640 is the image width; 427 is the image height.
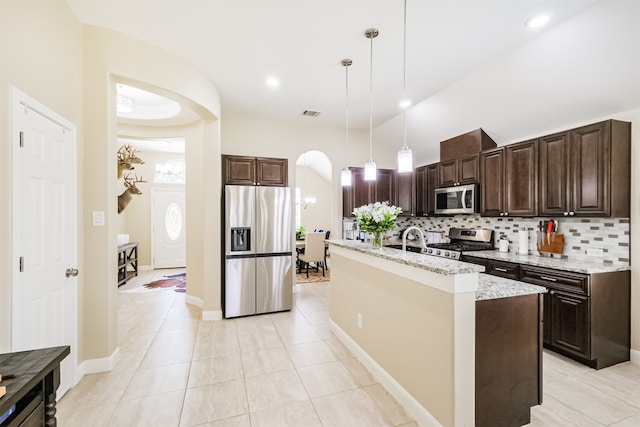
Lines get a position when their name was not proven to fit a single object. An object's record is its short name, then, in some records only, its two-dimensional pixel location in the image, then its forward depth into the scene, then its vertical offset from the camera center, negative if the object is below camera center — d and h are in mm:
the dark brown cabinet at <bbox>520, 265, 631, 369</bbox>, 2592 -949
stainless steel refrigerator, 3963 -532
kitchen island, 1685 -783
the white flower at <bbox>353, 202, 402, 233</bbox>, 2670 -44
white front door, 7422 -407
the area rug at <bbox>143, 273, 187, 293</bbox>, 5695 -1456
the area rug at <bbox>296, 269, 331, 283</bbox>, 6141 -1424
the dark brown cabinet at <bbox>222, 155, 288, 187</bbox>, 4168 +628
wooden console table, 5895 -1068
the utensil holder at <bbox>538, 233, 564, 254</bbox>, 3252 -341
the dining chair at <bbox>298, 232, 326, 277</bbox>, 6188 -755
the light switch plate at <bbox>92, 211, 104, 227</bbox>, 2588 -44
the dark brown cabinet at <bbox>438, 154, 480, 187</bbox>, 4102 +642
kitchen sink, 4807 -596
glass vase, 2725 -243
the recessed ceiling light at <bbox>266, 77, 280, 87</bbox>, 3547 +1647
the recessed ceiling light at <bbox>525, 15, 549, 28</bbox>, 2348 +1599
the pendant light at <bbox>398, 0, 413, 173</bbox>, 2346 +438
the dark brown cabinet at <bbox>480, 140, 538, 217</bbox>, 3314 +416
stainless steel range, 4004 -463
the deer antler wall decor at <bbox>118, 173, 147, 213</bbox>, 6195 +347
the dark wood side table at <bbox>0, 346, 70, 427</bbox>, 1082 -681
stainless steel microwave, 4086 +212
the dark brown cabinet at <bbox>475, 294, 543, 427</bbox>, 1753 -921
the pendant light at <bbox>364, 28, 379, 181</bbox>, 2588 +490
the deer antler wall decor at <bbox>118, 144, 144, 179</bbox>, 5742 +1054
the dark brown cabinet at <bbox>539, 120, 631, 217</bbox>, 2654 +420
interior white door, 1805 -127
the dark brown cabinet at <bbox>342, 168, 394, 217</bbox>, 5305 +423
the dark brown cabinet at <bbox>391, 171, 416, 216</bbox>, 5345 +404
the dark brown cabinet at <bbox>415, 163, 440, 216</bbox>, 4922 +458
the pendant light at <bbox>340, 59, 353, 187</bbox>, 3108 +1630
